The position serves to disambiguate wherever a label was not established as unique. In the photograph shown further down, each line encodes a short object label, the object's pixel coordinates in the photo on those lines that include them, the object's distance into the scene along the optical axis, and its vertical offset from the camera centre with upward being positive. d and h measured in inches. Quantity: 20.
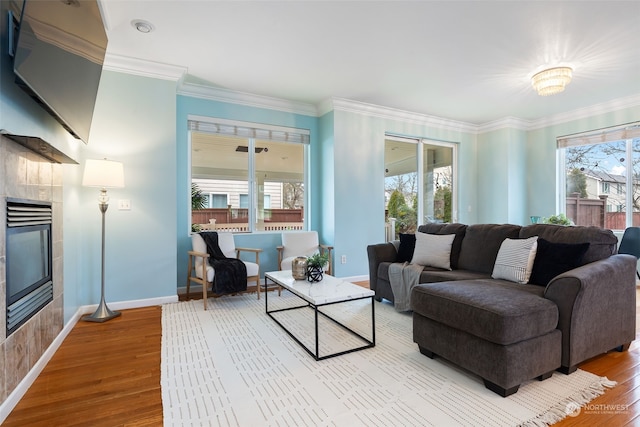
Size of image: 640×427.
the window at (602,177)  181.5 +21.9
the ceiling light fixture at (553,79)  135.7 +57.1
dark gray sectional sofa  69.7 -24.3
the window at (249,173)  169.3 +23.5
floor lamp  115.9 +13.1
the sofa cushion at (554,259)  90.9 -13.3
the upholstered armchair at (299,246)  168.9 -16.4
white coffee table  89.4 -23.1
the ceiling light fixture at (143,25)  106.5 +64.1
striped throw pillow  99.0 -14.6
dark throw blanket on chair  131.6 -25.1
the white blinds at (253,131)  165.6 +46.3
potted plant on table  109.6 -18.1
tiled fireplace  65.4 -10.3
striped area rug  63.9 -39.7
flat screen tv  59.3 +35.2
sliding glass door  210.7 +22.2
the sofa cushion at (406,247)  137.8 -14.1
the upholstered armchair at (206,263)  131.9 -20.9
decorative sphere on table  109.5 -19.8
